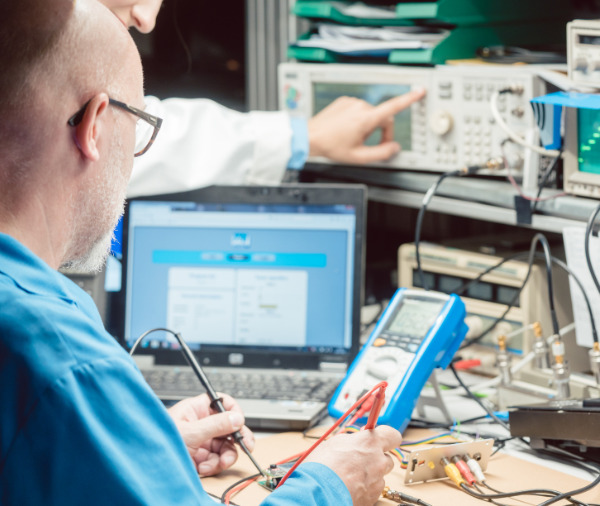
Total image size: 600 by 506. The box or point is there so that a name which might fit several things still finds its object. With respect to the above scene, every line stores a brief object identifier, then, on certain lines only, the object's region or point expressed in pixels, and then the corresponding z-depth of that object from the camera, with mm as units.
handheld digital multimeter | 2091
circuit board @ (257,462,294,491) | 1972
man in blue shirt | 1610
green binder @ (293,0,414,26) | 2518
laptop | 2285
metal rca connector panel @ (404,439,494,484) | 1980
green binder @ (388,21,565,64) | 2410
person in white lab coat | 2411
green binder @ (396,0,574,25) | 2412
